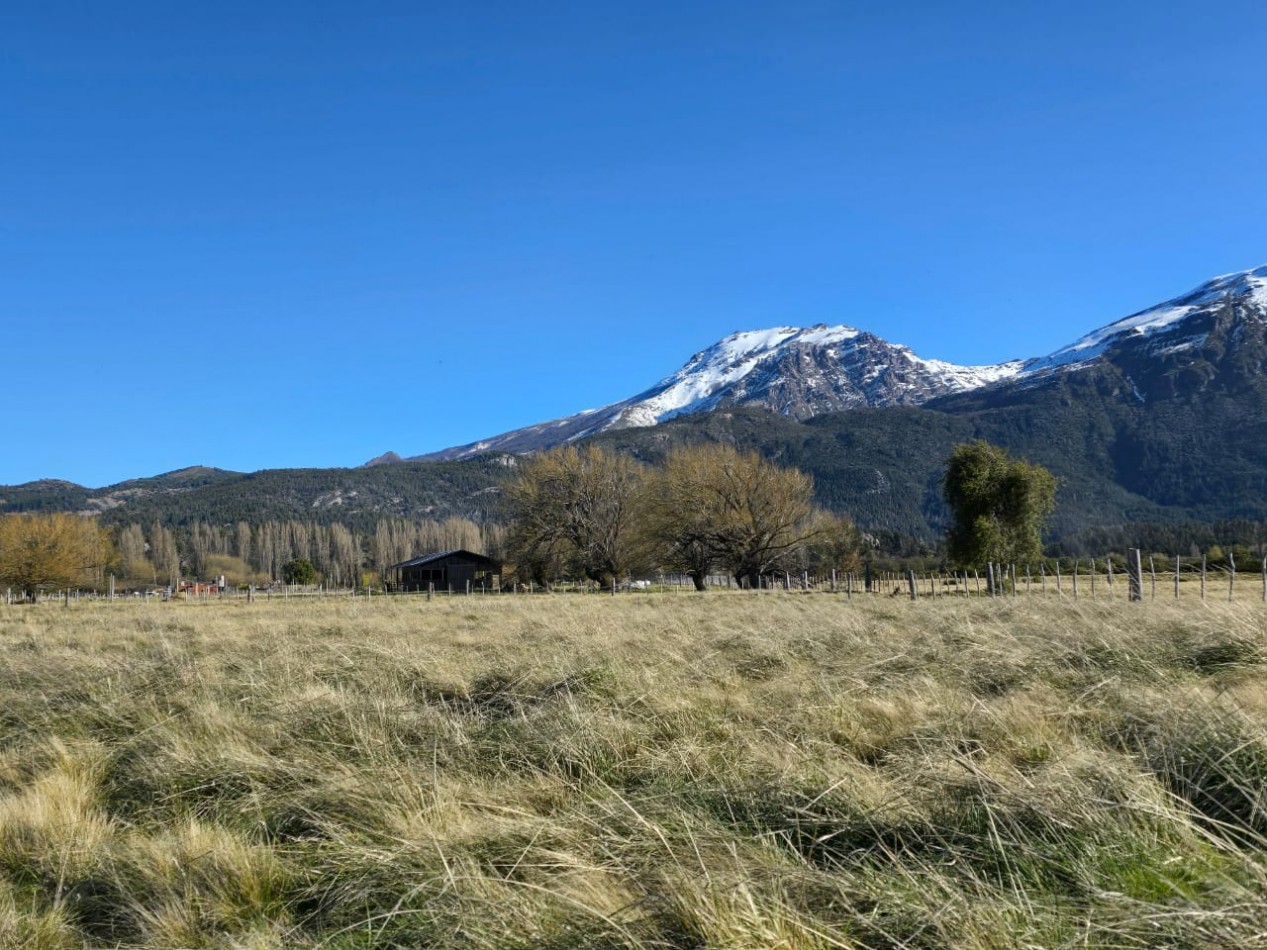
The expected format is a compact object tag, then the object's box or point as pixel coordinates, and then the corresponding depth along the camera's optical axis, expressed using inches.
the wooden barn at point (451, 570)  3506.4
